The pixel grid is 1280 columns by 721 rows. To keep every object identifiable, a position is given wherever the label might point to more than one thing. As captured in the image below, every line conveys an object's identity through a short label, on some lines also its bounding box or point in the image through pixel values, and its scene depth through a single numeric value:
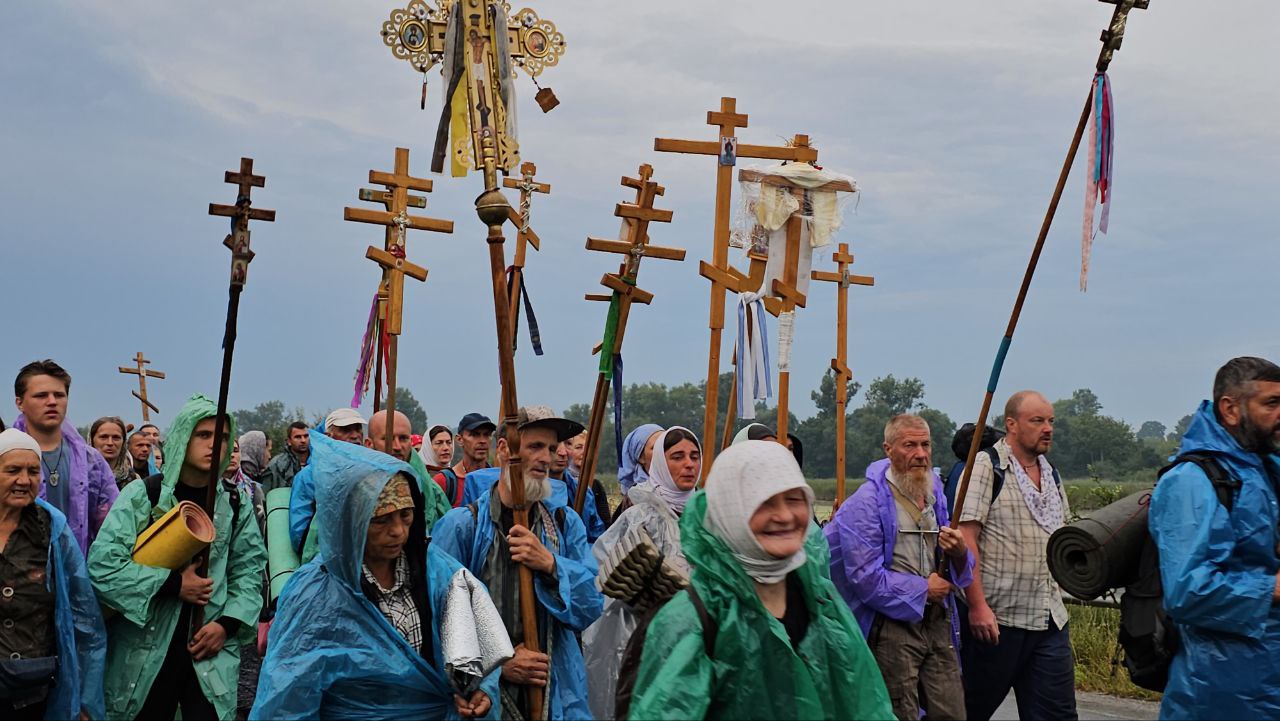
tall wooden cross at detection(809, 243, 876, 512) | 11.12
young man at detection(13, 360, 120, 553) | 7.09
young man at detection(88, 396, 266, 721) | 6.32
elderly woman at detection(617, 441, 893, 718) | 3.66
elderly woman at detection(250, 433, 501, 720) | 4.74
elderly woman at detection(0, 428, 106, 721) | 5.87
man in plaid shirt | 7.34
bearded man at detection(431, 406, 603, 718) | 5.47
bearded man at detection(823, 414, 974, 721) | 6.81
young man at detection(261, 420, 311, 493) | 10.23
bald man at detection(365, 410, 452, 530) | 8.40
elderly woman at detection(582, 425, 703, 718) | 7.02
